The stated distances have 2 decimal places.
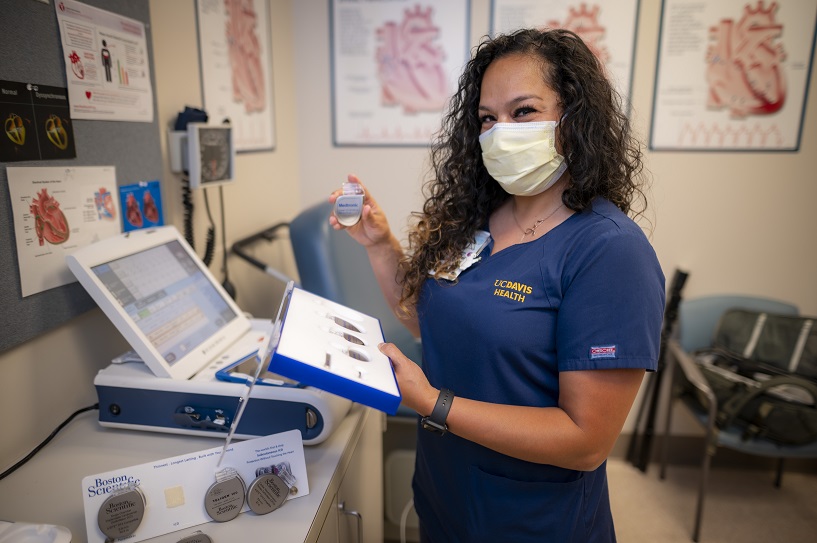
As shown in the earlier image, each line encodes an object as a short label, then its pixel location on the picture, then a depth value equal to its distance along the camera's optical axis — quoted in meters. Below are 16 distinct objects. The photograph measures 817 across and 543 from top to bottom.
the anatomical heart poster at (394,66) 2.35
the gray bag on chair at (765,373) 1.93
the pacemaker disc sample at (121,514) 0.79
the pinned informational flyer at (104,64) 1.06
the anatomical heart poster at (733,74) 2.17
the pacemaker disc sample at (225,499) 0.84
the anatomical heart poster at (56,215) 0.97
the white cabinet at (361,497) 1.03
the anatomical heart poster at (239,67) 1.67
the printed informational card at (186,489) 0.80
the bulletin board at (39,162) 0.93
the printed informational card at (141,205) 1.24
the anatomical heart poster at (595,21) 2.24
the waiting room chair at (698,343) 2.06
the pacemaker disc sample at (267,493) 0.86
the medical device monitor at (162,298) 1.02
